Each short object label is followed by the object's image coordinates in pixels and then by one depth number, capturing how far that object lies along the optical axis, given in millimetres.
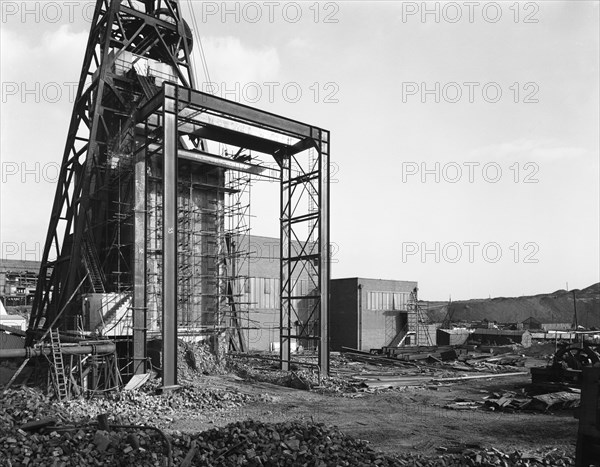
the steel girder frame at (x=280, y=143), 21453
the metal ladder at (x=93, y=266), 22986
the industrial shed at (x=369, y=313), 42812
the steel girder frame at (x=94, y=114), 23250
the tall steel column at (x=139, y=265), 20703
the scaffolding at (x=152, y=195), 21031
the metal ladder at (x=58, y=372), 16500
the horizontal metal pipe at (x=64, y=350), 16388
